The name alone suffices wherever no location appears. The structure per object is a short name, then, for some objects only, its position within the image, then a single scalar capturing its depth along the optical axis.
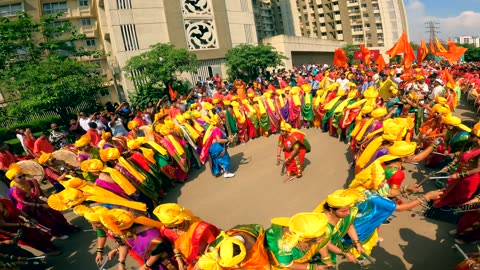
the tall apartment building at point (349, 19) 50.66
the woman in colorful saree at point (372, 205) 3.09
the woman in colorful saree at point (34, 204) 4.71
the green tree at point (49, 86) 12.10
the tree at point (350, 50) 38.53
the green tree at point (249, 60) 20.23
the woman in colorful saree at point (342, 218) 2.82
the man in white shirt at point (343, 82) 10.22
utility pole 50.86
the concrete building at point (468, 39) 119.20
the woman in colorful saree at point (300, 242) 2.46
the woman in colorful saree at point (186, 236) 3.02
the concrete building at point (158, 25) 18.92
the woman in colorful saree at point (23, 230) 4.22
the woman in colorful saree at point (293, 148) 6.14
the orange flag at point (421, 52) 14.64
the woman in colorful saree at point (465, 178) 3.64
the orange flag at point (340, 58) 16.53
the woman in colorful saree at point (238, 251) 2.34
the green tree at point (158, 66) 15.90
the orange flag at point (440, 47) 13.51
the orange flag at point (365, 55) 17.22
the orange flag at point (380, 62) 15.02
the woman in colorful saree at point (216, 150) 6.88
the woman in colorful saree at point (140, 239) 3.12
